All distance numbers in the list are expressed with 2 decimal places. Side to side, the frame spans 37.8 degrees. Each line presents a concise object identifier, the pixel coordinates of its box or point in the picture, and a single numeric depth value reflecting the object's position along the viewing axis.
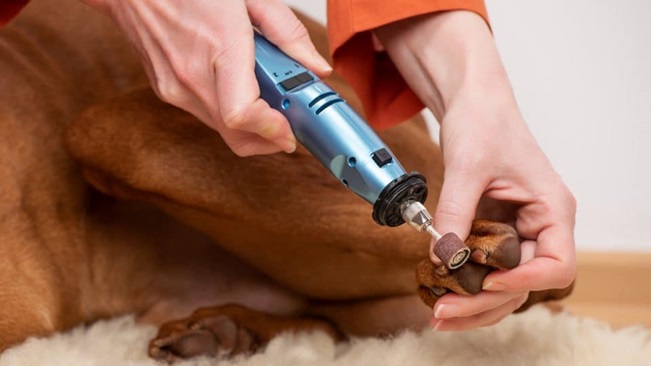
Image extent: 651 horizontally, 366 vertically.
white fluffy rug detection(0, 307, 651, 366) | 1.26
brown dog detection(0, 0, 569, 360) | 1.39
